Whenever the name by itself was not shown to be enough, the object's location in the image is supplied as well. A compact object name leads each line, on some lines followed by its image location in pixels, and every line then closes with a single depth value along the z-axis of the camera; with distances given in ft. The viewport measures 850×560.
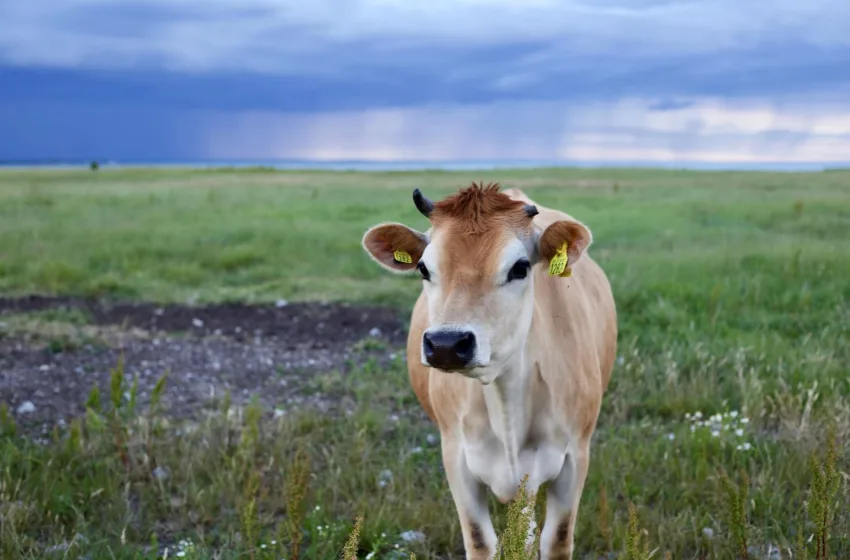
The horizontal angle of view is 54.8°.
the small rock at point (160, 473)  18.65
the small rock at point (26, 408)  23.30
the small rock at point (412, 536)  16.17
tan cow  11.92
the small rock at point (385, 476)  18.80
